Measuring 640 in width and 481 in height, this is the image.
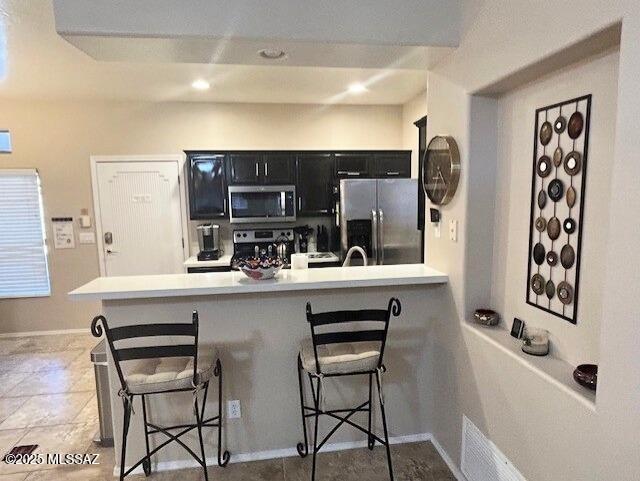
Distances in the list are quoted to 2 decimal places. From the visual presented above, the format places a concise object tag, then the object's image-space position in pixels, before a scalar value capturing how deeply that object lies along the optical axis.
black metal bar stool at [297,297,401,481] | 1.83
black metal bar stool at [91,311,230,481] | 1.74
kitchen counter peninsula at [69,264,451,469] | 2.14
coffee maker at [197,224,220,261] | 4.40
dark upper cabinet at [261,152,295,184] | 4.40
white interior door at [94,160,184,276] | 4.55
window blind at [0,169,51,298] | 4.47
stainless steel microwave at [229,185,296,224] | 4.34
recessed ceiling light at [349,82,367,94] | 3.94
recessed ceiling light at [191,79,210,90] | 3.75
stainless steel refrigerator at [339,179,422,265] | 4.10
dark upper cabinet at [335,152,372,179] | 4.53
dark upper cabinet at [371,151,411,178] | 4.58
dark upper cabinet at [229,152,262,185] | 4.34
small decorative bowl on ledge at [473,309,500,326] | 1.98
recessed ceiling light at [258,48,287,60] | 2.03
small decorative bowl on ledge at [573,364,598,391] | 1.32
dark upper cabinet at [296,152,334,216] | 4.49
